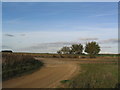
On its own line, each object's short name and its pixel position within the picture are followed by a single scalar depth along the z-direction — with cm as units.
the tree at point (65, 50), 5341
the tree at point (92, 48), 4756
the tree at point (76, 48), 5584
